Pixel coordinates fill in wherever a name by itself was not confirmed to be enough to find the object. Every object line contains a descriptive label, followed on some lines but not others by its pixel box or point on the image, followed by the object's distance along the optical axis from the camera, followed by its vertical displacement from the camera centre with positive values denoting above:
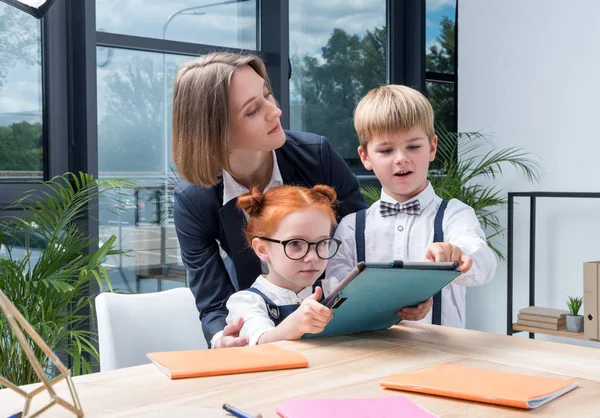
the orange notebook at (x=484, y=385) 0.94 -0.26
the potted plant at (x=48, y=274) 2.34 -0.28
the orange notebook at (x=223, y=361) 1.10 -0.27
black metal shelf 3.67 -0.31
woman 1.72 +0.06
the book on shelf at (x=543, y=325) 3.48 -0.65
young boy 1.81 -0.05
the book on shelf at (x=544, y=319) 3.49 -0.62
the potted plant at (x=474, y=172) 3.85 +0.08
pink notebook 0.87 -0.27
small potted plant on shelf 3.43 -0.60
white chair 1.63 -0.31
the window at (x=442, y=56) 4.43 +0.77
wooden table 0.93 -0.28
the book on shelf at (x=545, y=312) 3.51 -0.59
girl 1.58 -0.13
